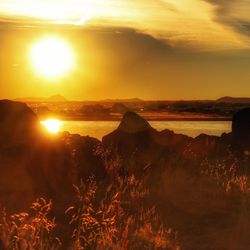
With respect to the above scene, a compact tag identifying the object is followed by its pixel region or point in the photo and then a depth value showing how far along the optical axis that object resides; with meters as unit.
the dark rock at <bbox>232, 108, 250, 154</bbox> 21.34
